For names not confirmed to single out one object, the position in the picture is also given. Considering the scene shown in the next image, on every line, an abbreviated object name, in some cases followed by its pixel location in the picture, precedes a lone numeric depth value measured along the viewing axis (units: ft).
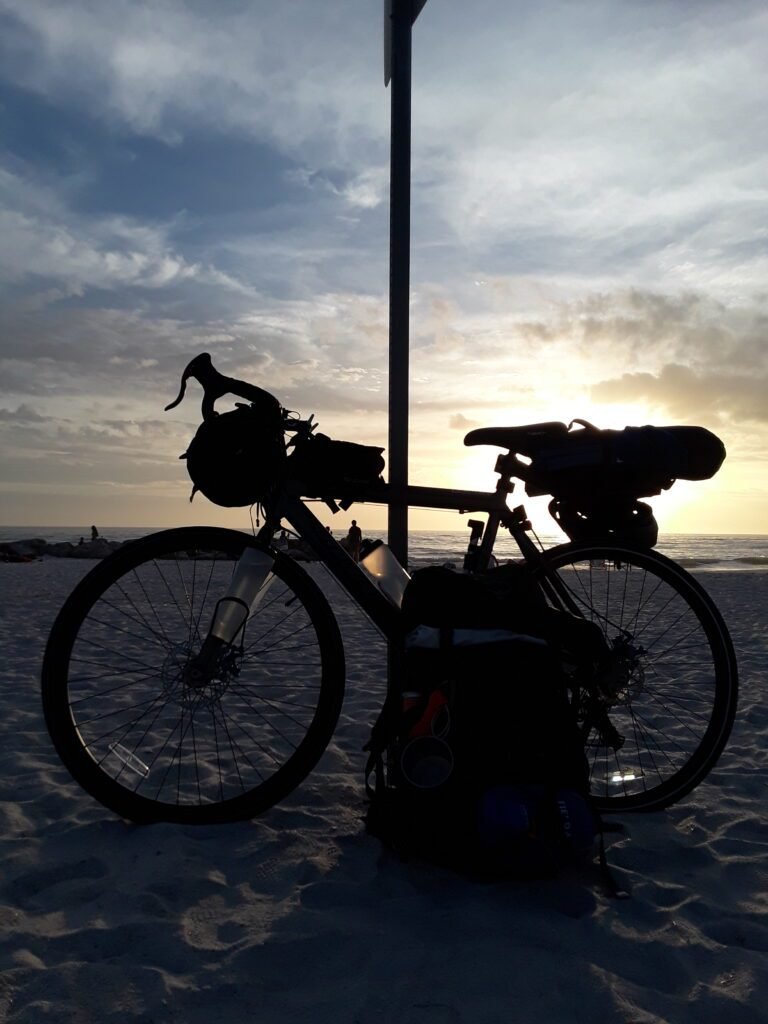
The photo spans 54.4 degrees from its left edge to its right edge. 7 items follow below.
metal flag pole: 11.36
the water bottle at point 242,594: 9.38
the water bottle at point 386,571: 9.82
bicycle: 9.28
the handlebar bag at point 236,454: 9.49
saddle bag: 9.66
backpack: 7.72
